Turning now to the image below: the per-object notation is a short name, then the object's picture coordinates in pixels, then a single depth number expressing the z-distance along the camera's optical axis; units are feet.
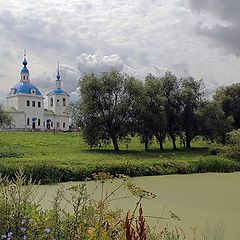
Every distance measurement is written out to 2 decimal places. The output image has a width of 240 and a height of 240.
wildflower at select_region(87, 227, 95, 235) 12.95
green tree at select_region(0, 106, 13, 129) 183.86
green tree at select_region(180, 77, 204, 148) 128.47
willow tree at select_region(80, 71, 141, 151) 115.96
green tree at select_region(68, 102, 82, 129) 118.42
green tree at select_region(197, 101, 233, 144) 125.70
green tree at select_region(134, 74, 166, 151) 117.08
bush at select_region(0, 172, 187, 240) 13.56
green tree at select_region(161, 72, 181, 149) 127.75
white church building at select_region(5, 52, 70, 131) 269.23
